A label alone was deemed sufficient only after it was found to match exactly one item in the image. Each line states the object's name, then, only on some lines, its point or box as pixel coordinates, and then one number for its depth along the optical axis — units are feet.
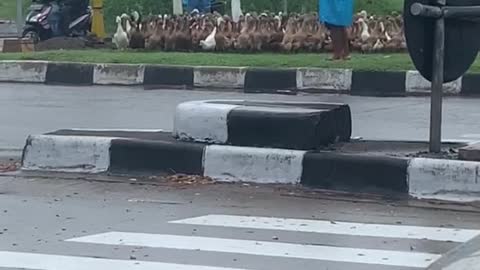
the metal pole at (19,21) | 74.79
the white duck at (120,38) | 60.95
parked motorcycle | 74.79
